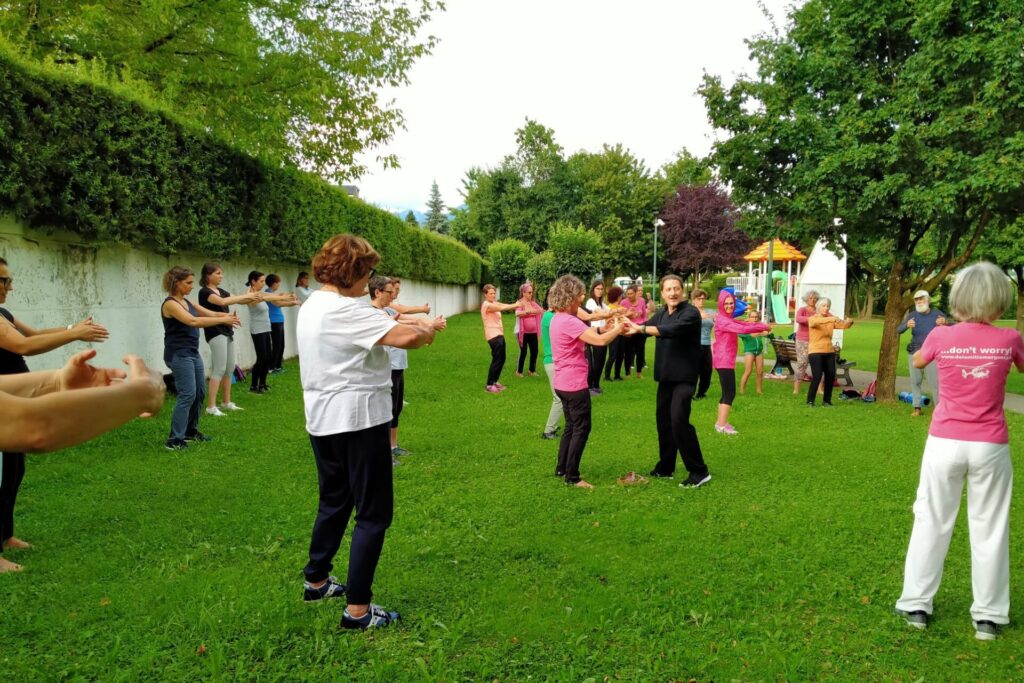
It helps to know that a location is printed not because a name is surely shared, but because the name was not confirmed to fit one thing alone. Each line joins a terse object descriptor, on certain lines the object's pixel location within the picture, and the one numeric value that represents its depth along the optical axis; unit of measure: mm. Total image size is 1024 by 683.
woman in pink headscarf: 9141
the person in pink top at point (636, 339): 13886
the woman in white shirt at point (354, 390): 3373
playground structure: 37812
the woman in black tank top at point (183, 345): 7168
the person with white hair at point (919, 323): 10812
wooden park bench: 14516
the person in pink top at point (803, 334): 13008
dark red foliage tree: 52531
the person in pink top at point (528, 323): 12820
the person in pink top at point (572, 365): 6426
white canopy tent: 20312
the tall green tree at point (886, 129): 9844
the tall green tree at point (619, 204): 54719
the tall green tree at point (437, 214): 83250
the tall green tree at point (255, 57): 10328
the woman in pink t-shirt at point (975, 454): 3637
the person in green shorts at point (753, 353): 12875
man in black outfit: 6422
